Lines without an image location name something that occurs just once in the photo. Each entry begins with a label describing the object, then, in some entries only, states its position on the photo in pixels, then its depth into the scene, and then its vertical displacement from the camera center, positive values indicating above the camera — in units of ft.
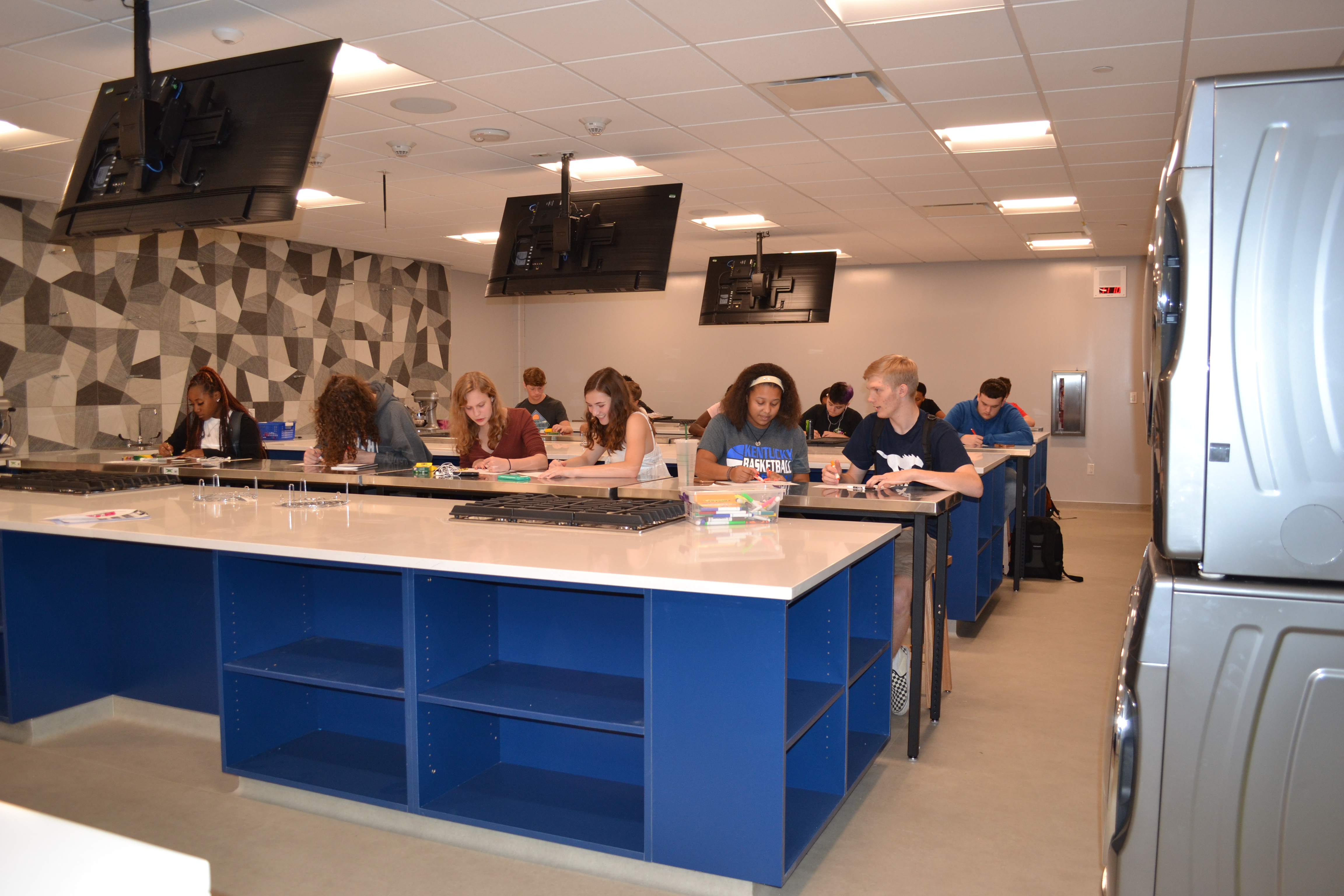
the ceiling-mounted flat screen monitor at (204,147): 10.12 +3.11
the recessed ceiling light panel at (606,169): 19.47 +5.31
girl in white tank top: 14.61 -0.43
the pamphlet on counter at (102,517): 10.03 -1.23
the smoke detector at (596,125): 16.42 +5.20
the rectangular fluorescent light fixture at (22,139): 17.38 +5.35
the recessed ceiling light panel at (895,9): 11.51 +5.17
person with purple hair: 25.81 -0.30
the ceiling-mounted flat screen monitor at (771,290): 25.43 +3.37
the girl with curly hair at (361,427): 15.31 -0.32
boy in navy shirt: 11.57 -0.71
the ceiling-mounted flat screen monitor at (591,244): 17.40 +3.27
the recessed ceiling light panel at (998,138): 17.15 +5.23
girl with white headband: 13.60 -0.39
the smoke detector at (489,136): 17.08 +5.25
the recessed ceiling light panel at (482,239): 28.78 +5.50
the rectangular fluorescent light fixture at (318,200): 22.98 +5.48
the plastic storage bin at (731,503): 9.74 -1.05
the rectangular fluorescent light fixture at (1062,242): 28.60 +5.34
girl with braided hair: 17.46 -0.29
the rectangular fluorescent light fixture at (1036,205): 23.16 +5.27
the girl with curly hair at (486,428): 16.16 -0.36
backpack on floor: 21.16 -3.45
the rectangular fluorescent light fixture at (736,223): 25.50 +5.34
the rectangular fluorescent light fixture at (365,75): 13.80 +5.30
